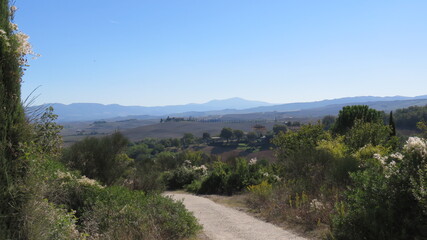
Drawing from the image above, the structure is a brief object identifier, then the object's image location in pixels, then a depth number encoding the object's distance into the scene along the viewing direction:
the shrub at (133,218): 6.21
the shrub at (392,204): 4.82
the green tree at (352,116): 22.66
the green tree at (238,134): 76.51
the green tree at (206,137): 85.67
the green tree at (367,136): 15.99
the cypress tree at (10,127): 3.96
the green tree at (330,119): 72.44
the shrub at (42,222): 4.09
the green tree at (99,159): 12.65
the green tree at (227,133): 76.62
